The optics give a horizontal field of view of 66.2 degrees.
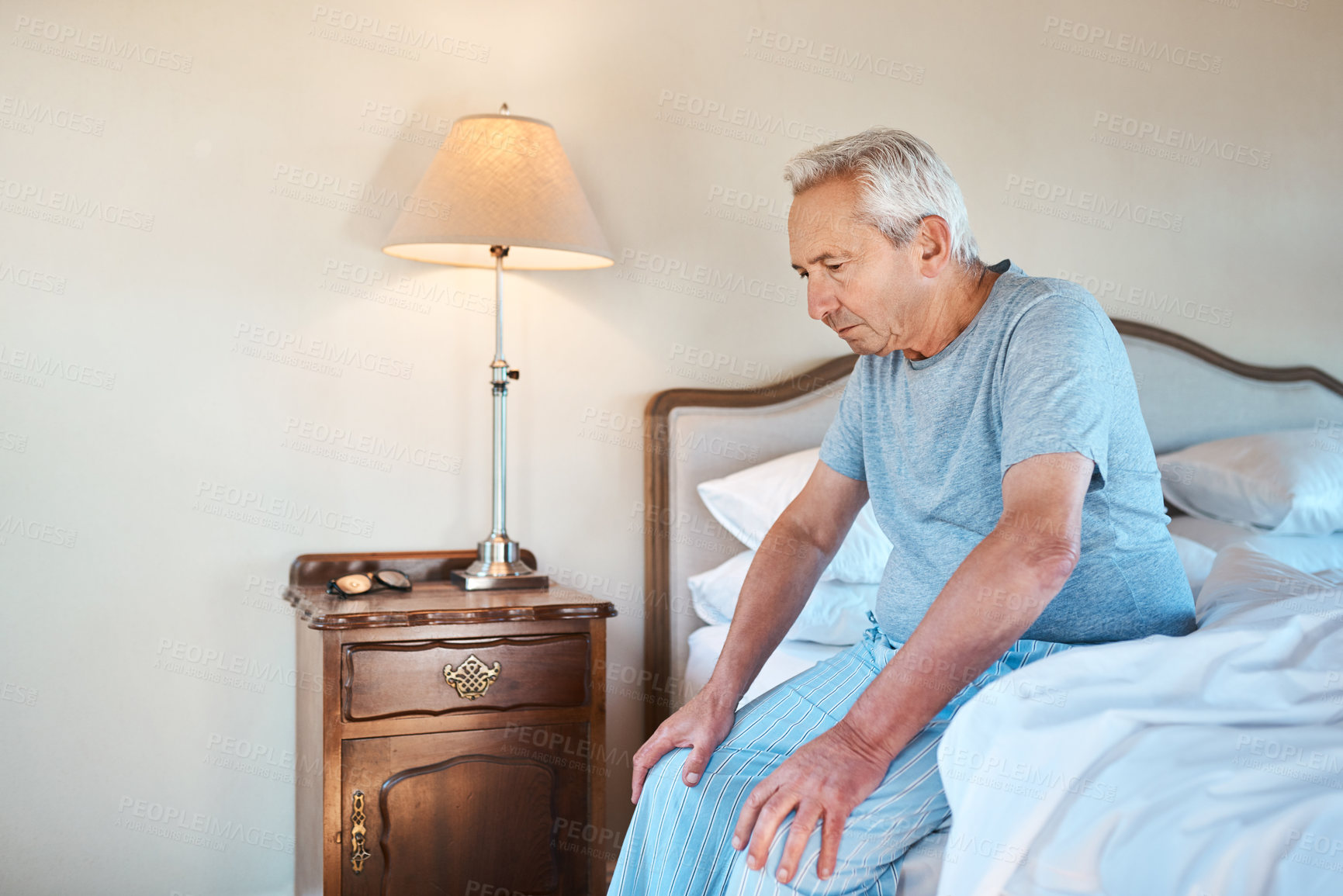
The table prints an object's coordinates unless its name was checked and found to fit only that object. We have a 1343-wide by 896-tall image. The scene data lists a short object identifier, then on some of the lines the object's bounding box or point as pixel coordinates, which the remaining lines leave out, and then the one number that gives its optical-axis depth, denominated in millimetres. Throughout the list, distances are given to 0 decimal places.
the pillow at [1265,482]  2160
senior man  998
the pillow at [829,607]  1955
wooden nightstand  1667
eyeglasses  1859
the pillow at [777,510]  1998
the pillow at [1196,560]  1954
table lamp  1856
